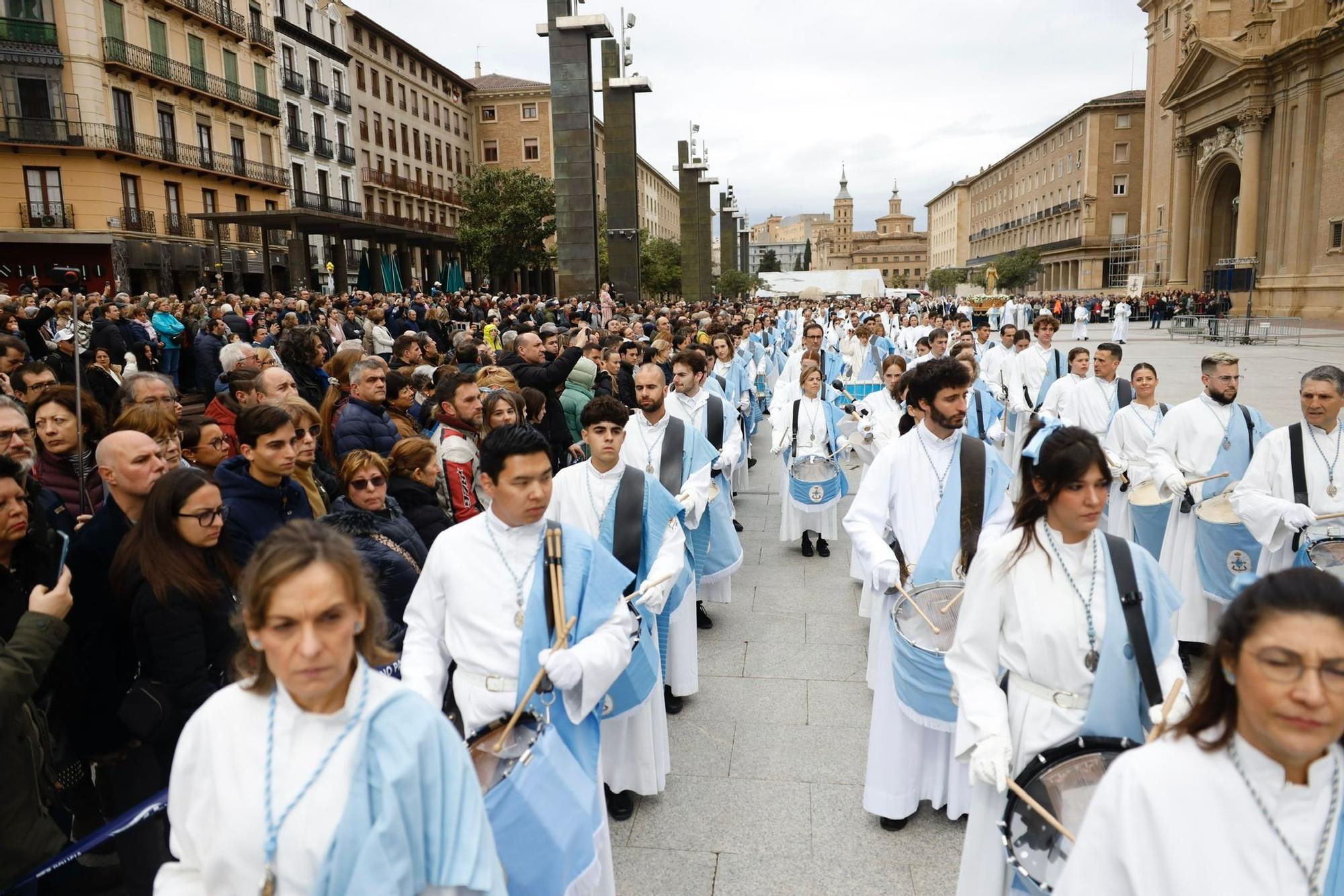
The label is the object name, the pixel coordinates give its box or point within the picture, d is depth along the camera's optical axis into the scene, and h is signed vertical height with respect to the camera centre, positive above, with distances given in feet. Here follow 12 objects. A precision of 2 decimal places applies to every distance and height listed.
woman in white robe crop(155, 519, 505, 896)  6.31 -3.10
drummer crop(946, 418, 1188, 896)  9.01 -3.33
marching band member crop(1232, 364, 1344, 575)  16.22 -3.08
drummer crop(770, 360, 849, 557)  27.76 -3.88
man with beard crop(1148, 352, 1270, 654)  19.43 -3.38
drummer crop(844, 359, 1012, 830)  13.39 -3.40
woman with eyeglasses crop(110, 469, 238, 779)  10.23 -3.08
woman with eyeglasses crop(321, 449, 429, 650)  12.60 -2.97
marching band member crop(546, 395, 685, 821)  13.99 -3.26
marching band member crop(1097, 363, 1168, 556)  23.08 -3.28
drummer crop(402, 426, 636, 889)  9.78 -3.19
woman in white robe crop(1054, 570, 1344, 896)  5.52 -3.00
